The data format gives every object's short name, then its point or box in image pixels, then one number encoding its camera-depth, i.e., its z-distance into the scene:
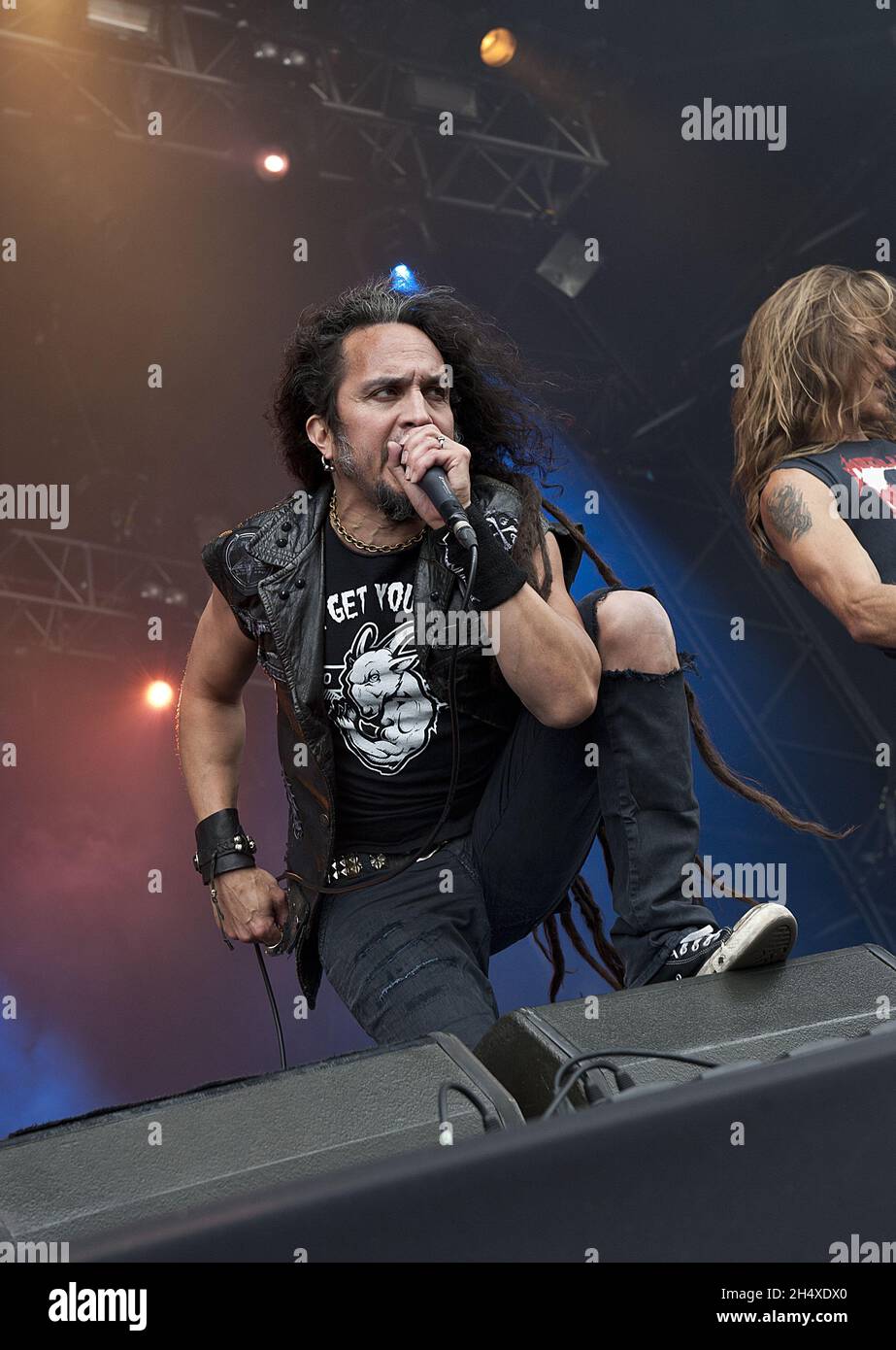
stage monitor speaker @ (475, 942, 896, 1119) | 1.16
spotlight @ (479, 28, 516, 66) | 4.11
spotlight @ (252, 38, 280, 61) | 4.01
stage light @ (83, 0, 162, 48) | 3.81
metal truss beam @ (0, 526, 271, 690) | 4.23
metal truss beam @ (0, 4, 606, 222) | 3.93
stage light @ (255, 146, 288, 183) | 4.21
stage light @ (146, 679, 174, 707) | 4.44
